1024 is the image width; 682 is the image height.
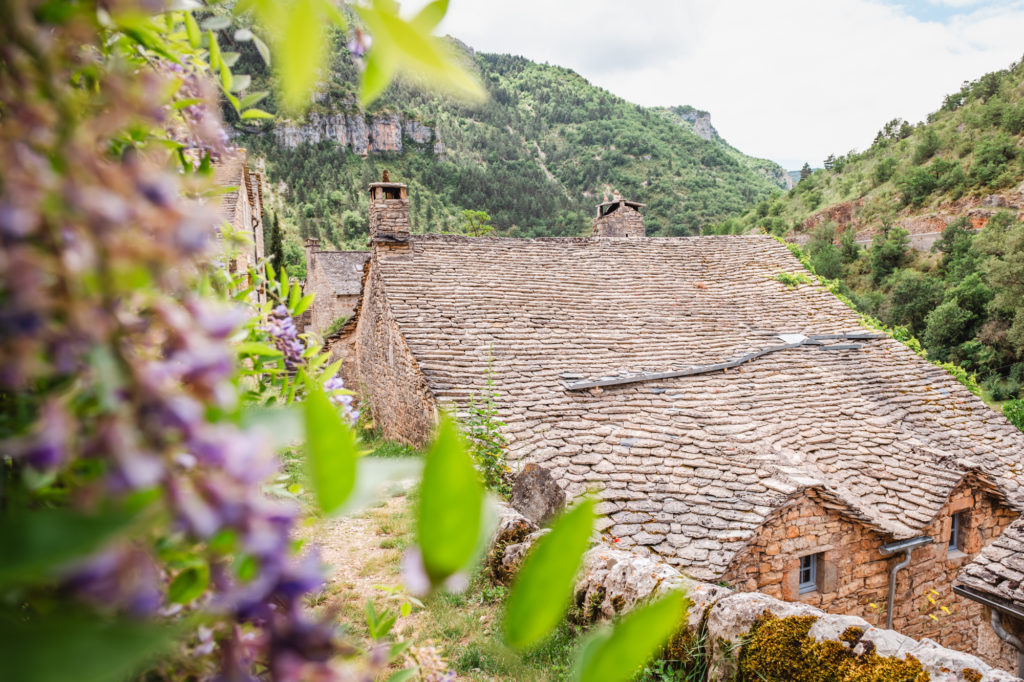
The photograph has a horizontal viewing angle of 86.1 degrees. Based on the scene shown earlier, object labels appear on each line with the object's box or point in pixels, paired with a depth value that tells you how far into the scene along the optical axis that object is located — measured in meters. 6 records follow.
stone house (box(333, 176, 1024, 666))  6.69
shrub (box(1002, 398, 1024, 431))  16.20
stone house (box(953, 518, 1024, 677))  5.03
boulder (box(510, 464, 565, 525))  5.91
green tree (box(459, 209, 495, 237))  34.43
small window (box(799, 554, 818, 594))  6.96
